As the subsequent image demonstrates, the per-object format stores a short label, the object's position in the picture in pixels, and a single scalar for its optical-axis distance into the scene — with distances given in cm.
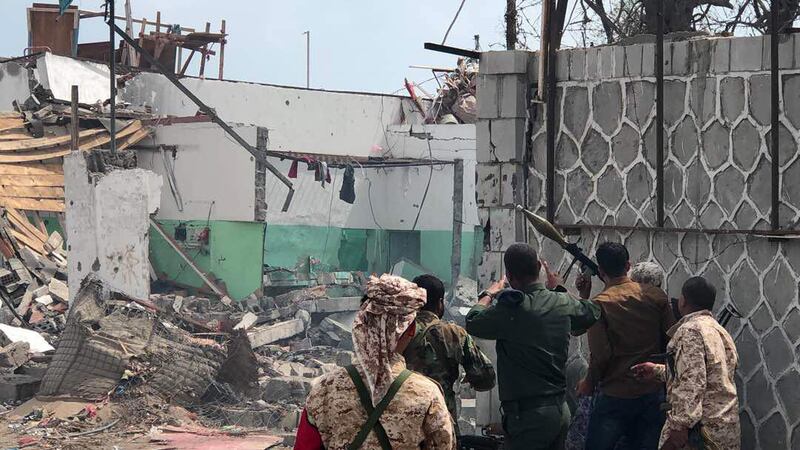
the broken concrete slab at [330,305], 2166
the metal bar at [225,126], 1917
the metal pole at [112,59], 1816
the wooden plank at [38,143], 2256
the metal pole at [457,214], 2930
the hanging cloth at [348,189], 2883
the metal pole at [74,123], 1925
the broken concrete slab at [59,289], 1962
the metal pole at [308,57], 4484
